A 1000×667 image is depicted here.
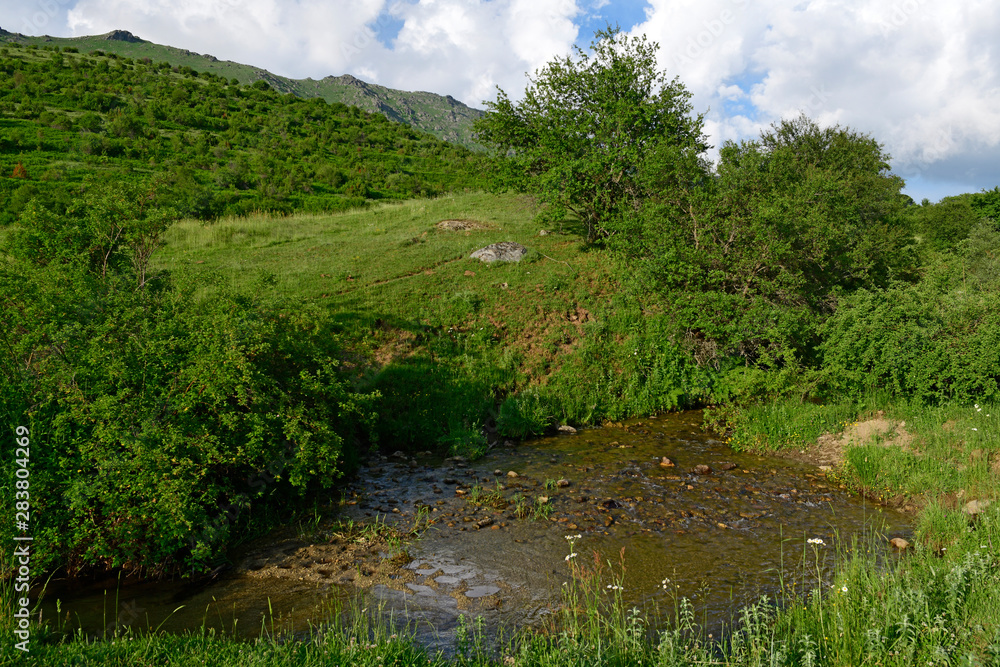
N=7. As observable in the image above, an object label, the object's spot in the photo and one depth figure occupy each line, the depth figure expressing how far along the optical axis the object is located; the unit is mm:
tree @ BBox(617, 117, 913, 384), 16203
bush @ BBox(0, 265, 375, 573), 7668
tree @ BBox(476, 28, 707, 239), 23219
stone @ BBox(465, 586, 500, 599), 7590
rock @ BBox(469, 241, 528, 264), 22469
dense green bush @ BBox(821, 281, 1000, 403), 12492
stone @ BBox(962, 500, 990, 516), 9130
